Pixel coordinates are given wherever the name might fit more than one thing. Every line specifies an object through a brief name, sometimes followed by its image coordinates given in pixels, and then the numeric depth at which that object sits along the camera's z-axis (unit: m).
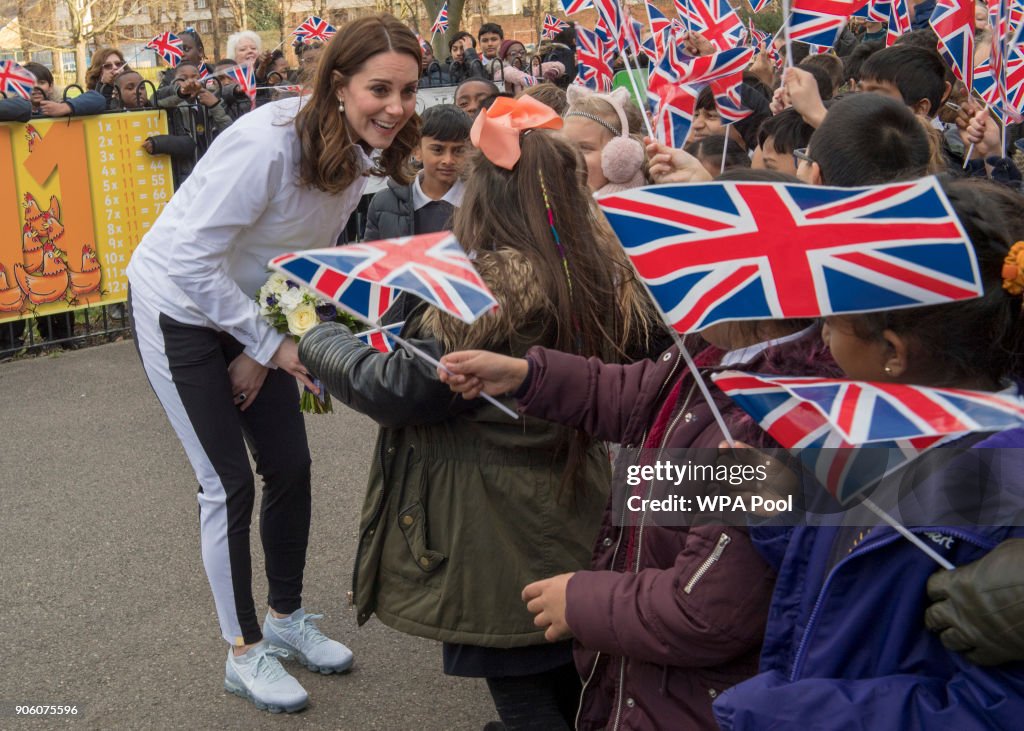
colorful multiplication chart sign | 7.53
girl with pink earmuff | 3.87
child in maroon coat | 1.91
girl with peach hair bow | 2.55
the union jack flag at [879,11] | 7.52
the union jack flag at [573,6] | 6.77
